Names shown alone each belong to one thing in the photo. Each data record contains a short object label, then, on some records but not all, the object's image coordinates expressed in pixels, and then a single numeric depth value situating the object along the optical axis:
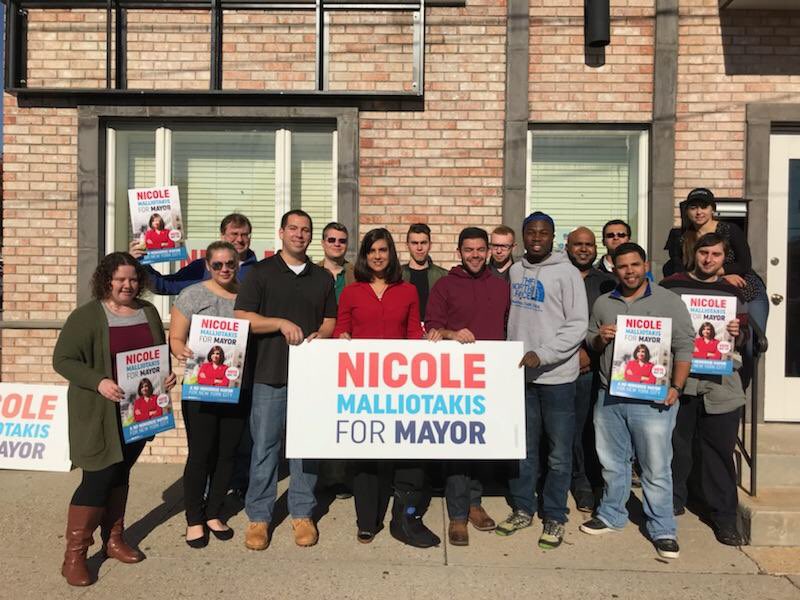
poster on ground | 5.45
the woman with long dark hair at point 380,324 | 3.89
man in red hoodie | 3.97
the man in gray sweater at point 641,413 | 3.85
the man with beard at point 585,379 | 4.40
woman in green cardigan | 3.43
